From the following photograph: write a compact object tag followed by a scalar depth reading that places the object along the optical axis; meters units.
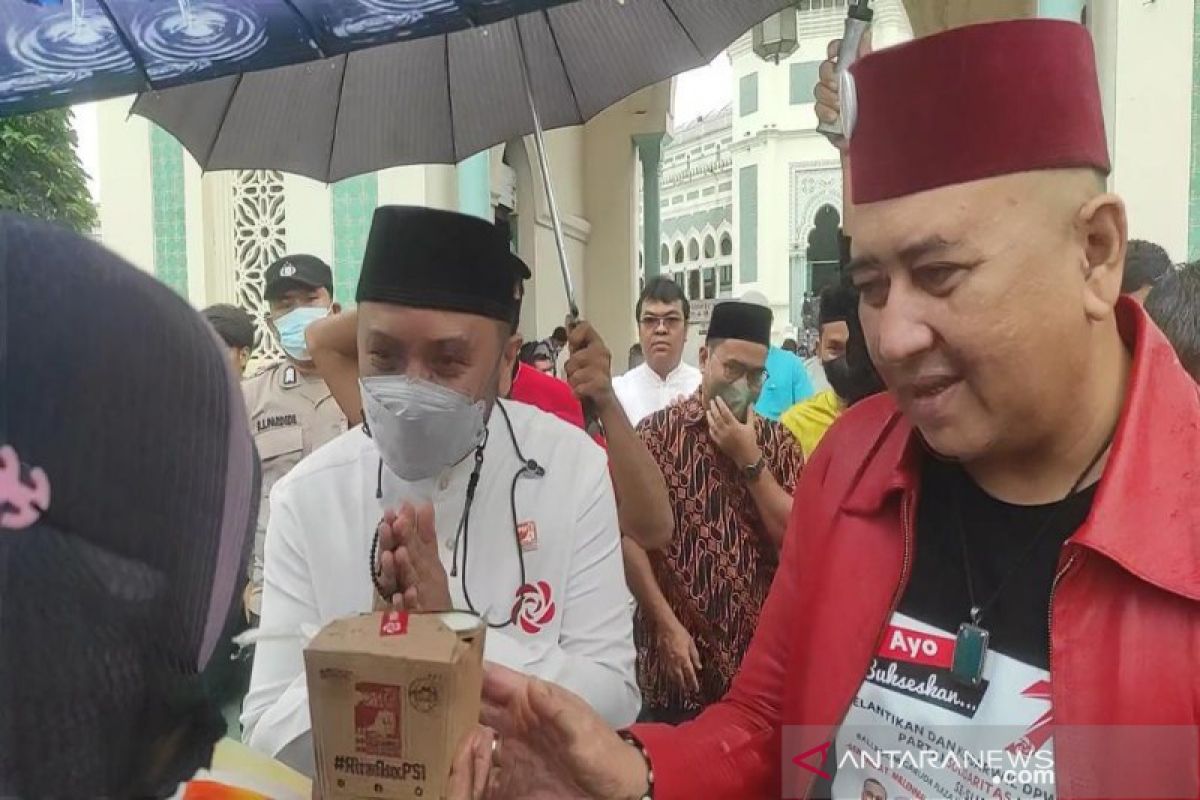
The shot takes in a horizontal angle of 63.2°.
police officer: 3.90
